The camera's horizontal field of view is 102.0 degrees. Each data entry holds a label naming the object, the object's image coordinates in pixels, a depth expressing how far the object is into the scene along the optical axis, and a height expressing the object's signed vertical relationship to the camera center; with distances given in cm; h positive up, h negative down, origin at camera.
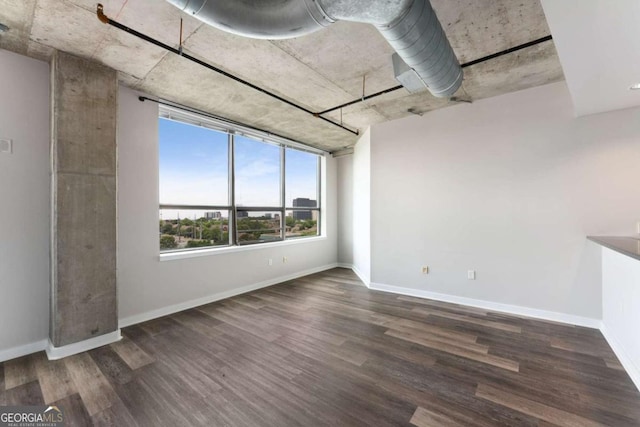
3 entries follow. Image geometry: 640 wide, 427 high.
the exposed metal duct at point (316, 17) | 149 +121
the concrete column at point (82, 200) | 247 +17
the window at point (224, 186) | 376 +51
